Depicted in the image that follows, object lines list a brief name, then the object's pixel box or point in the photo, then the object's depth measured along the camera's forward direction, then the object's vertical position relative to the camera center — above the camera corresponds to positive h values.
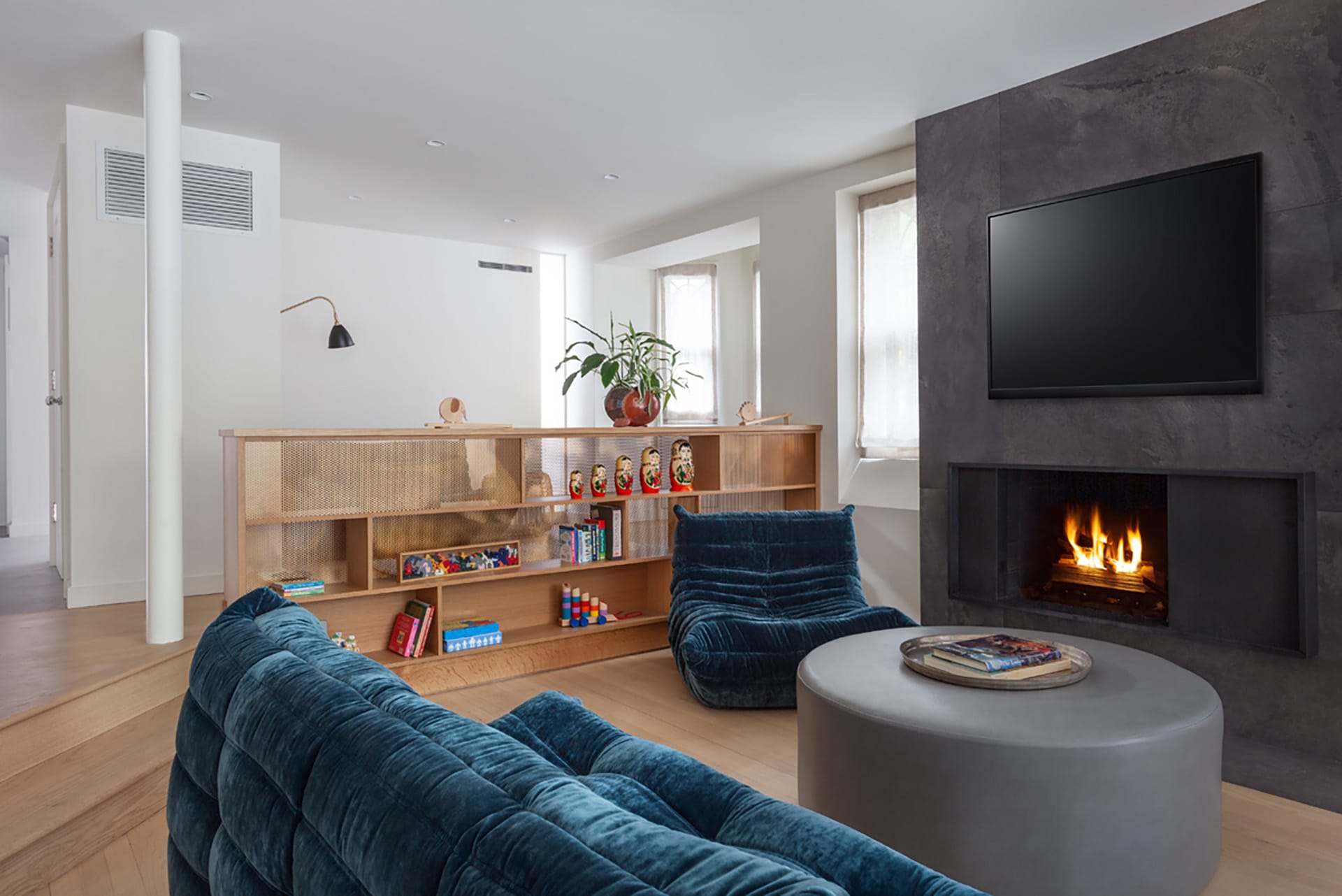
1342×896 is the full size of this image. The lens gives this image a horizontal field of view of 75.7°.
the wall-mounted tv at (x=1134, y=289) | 3.23 +0.63
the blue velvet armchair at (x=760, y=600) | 3.45 -0.70
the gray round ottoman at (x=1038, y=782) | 1.86 -0.76
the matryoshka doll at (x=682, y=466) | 4.61 -0.11
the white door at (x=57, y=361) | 4.51 +0.53
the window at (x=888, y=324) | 4.81 +0.69
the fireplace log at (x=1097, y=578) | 3.64 -0.60
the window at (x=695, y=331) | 7.10 +0.95
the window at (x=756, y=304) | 7.18 +1.17
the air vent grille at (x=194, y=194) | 4.14 +1.27
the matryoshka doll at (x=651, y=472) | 4.50 -0.13
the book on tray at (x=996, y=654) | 2.28 -0.58
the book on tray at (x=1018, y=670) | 2.24 -0.60
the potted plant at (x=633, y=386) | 4.39 +0.31
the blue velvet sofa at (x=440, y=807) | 0.63 -0.32
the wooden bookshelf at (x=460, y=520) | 3.48 -0.33
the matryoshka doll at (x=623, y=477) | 4.42 -0.16
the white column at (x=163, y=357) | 3.20 +0.34
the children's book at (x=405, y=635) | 3.80 -0.83
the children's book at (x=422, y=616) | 3.82 -0.75
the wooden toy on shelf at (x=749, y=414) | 4.96 +0.18
